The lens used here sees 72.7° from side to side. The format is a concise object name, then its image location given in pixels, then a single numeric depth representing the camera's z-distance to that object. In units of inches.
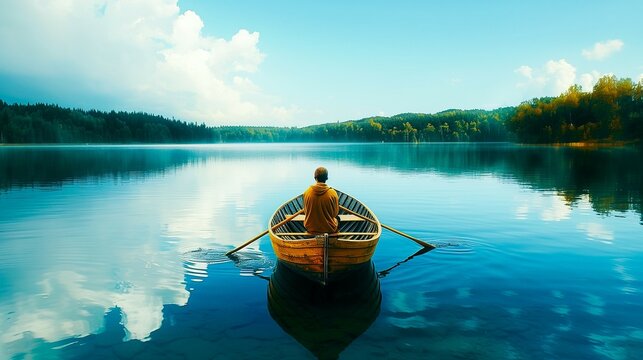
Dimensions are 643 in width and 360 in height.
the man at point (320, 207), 390.9
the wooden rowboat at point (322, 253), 357.4
